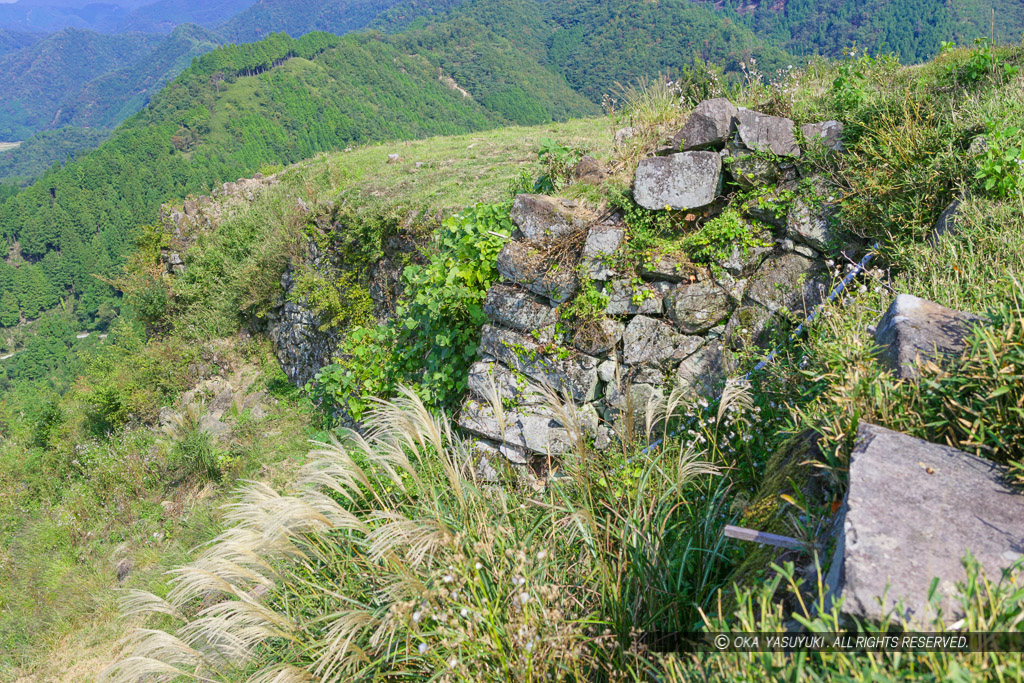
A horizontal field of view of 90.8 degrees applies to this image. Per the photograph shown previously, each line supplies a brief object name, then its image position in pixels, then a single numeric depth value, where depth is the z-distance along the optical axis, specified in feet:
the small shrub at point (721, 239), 14.61
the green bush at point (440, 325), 17.81
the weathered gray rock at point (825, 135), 14.67
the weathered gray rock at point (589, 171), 18.33
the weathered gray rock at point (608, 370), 14.90
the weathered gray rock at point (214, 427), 29.22
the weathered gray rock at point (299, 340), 30.45
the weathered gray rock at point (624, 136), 18.76
